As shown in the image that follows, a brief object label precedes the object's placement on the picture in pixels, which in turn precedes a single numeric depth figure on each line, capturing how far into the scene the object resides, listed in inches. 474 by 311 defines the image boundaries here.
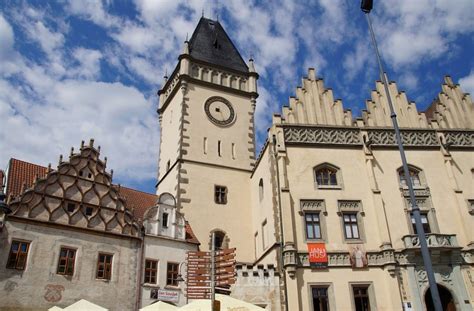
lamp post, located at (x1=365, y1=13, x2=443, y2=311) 456.8
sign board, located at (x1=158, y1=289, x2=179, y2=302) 859.4
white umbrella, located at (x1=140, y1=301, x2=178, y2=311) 631.2
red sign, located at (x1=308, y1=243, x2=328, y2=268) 863.7
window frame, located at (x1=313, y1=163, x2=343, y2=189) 959.0
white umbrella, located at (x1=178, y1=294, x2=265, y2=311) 479.0
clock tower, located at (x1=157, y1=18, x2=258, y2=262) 1130.0
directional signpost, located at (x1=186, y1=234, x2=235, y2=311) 382.6
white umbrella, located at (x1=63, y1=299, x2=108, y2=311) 645.3
